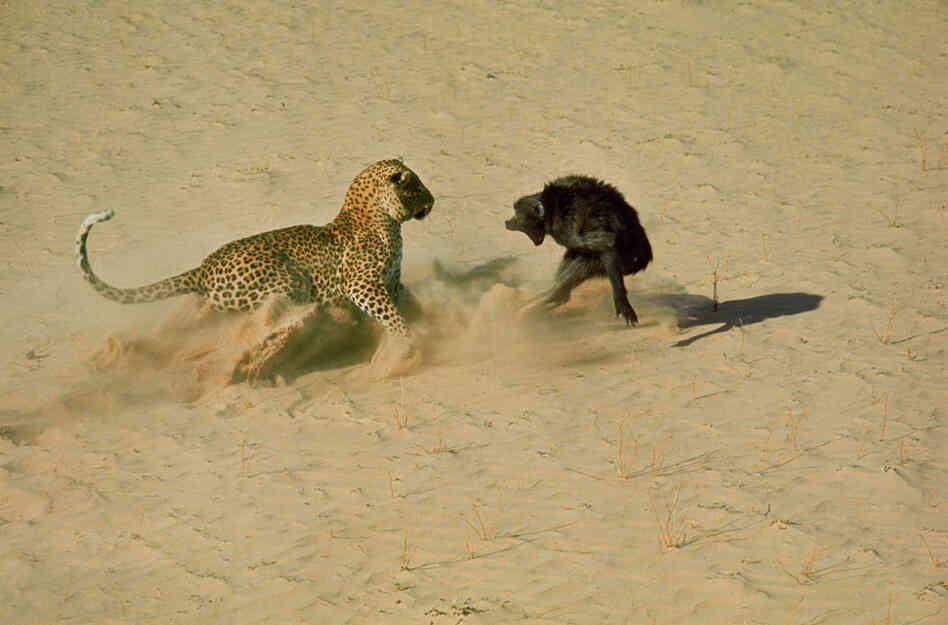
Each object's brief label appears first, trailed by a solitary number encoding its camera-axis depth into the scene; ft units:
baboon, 58.03
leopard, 54.70
